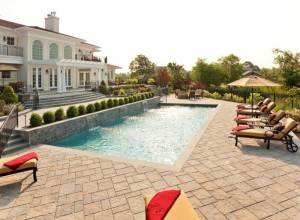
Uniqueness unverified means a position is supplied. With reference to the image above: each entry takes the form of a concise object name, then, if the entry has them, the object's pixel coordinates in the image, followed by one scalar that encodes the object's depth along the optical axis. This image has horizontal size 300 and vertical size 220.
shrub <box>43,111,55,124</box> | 11.45
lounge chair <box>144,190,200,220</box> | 3.33
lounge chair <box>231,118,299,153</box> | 8.10
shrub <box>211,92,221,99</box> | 29.94
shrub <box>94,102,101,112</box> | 16.23
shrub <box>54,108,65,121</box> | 12.22
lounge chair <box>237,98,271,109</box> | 15.36
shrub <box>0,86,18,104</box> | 15.77
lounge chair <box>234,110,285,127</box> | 10.13
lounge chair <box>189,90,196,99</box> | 28.99
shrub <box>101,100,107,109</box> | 17.09
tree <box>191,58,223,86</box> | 40.03
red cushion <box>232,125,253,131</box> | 8.87
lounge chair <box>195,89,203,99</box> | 29.75
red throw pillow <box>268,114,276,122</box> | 10.42
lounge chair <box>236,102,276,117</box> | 13.59
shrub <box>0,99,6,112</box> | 14.39
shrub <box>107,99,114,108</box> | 18.05
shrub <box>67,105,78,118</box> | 13.37
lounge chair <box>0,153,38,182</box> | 5.50
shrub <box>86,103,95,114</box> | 15.27
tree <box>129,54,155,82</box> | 73.69
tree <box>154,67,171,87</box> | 44.12
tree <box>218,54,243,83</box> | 43.91
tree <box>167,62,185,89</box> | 42.45
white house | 22.25
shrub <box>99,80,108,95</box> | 28.47
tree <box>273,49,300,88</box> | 14.34
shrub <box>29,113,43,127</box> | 10.67
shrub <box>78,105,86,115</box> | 14.43
